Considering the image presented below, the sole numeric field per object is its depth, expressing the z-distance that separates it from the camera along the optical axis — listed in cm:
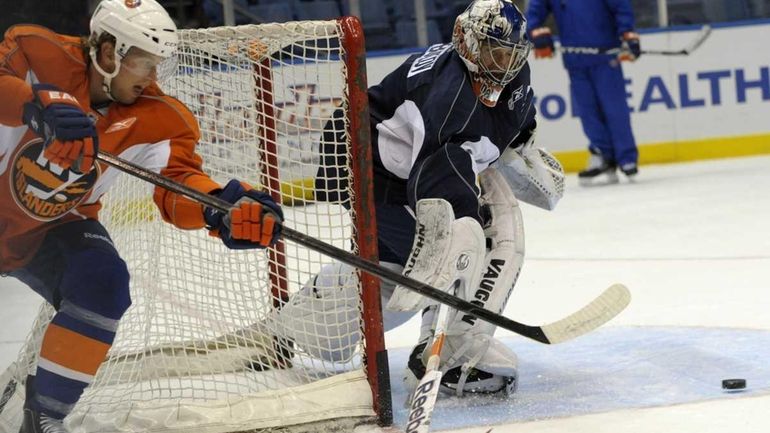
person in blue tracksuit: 1277
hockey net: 495
